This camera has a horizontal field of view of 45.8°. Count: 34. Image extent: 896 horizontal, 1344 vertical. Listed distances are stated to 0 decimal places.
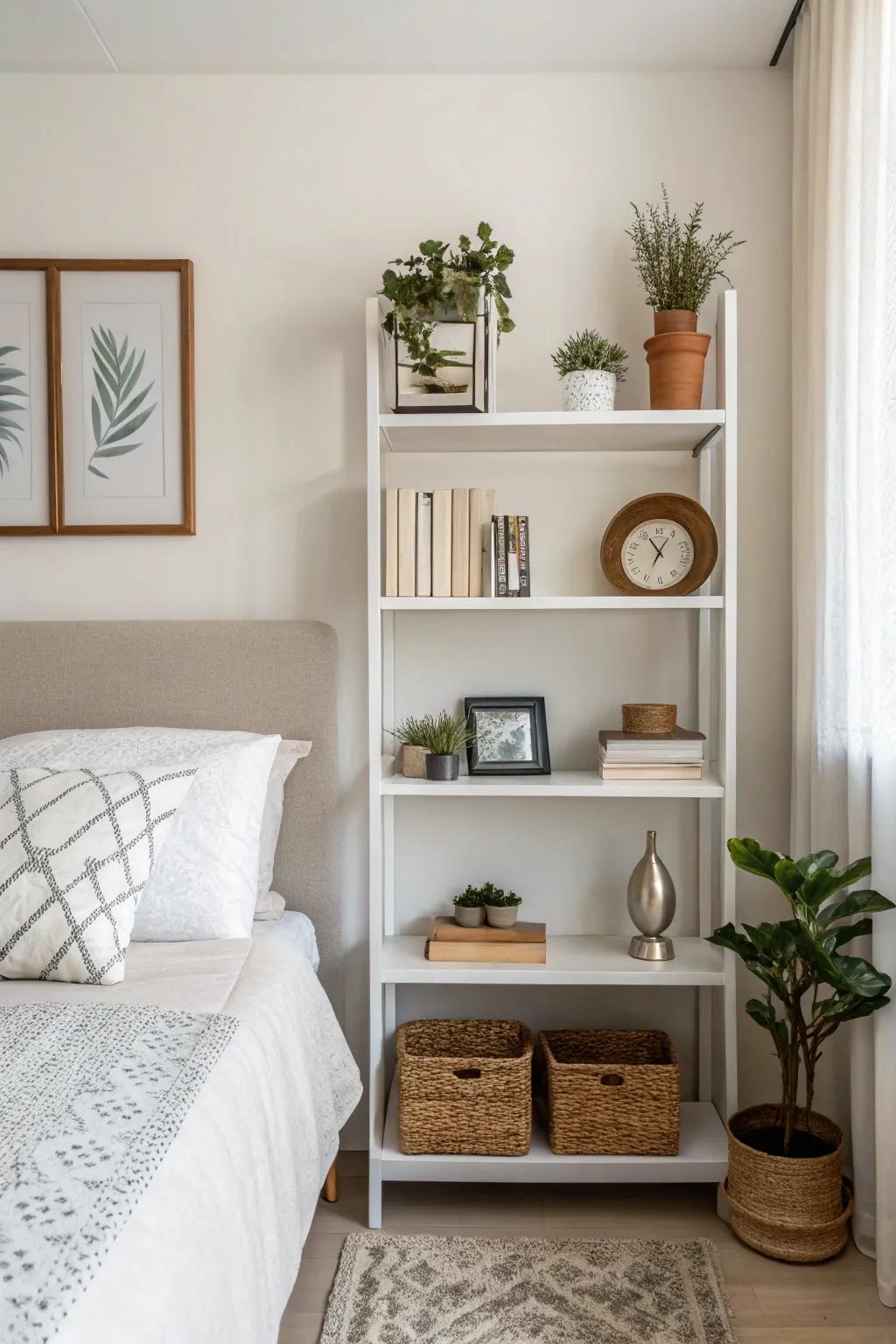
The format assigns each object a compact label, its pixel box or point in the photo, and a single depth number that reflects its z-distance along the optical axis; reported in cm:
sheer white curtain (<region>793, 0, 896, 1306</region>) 193
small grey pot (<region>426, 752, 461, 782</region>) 230
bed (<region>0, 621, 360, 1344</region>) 108
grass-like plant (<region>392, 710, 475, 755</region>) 235
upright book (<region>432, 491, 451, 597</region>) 231
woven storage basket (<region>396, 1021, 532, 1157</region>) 221
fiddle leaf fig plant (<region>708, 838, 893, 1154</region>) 194
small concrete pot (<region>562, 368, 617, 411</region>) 227
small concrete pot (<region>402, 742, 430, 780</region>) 235
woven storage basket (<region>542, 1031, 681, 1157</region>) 220
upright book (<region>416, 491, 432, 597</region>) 231
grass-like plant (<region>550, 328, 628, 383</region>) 231
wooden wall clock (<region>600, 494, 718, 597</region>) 234
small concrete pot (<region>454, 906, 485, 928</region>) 234
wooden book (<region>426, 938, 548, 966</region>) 228
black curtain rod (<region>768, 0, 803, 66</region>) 229
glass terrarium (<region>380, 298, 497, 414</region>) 221
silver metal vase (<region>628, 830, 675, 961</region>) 230
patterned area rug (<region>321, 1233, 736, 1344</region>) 186
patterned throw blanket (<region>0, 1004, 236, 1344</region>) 98
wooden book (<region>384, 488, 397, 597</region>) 230
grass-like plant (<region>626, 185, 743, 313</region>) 233
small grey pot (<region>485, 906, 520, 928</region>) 234
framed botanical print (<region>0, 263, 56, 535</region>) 254
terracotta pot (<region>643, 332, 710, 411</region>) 227
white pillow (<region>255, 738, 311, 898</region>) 230
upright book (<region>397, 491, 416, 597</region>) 231
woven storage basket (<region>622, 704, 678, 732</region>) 233
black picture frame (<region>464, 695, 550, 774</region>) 242
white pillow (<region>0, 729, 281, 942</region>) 199
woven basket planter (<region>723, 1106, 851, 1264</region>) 204
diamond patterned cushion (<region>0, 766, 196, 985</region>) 175
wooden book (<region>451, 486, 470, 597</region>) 232
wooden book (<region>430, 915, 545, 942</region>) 229
